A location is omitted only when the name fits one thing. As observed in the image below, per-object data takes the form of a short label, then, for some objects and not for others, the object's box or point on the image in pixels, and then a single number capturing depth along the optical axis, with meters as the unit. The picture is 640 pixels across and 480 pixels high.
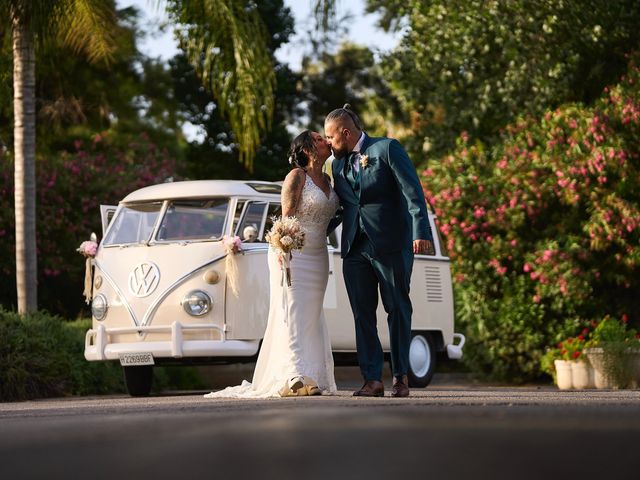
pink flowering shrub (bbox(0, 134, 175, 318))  23.52
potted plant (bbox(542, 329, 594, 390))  17.00
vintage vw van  13.40
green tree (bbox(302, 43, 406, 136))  39.47
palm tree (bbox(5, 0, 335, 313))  17.84
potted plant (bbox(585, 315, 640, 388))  16.30
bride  11.40
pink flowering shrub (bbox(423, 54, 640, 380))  19.19
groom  10.76
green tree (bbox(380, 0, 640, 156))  21.20
